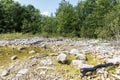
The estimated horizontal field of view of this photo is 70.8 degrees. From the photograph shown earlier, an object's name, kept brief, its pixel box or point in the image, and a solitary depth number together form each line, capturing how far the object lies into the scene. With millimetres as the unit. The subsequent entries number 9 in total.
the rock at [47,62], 3591
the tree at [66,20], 17686
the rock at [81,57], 3672
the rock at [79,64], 3241
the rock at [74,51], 4083
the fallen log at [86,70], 3065
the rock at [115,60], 3217
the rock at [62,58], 3555
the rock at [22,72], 3383
